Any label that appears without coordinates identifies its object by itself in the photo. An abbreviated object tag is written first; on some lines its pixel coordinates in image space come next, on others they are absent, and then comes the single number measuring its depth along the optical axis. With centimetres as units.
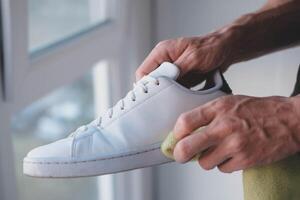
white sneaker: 95
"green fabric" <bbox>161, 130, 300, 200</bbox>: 90
